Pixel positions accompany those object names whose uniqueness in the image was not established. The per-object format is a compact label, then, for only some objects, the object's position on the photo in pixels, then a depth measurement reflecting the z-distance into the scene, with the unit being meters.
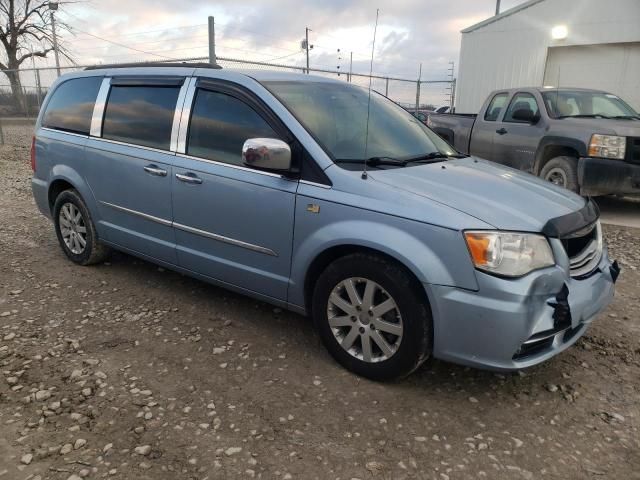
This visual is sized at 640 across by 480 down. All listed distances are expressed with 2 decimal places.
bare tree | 34.06
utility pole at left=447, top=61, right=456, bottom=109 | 16.73
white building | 13.39
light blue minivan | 2.58
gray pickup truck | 6.39
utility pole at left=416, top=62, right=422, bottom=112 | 15.58
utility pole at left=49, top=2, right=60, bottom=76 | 33.10
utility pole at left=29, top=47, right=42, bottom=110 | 14.81
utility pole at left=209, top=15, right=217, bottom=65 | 8.91
